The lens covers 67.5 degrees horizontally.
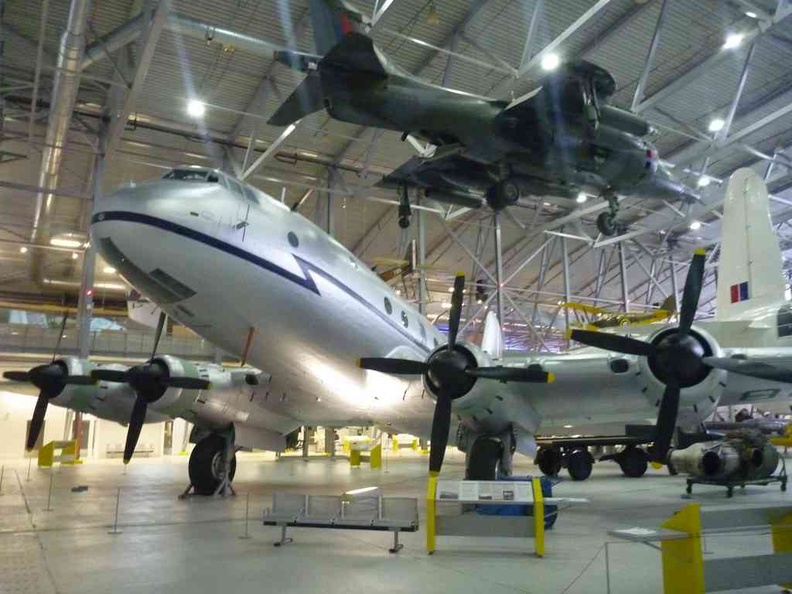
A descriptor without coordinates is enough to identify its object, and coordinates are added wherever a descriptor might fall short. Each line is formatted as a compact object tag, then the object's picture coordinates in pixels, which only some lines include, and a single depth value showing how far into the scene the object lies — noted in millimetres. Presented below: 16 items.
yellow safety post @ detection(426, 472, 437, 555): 7492
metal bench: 7613
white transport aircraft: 8812
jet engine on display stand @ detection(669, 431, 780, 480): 14086
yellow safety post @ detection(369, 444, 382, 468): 24239
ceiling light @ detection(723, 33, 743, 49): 16547
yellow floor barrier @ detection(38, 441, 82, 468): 24359
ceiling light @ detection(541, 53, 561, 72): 16269
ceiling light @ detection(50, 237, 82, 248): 32469
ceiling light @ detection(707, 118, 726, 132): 21438
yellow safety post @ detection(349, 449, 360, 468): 24406
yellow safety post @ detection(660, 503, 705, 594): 5152
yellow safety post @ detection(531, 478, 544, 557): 7355
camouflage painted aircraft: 13367
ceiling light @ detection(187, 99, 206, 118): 19188
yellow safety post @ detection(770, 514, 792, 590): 6072
